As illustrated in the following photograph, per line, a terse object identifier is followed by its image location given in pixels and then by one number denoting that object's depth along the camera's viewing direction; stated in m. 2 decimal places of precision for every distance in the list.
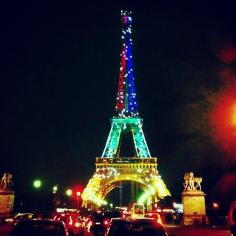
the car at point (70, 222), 20.72
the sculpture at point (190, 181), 39.17
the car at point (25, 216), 25.42
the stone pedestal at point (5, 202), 36.50
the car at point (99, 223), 19.92
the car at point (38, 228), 8.70
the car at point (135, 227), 8.89
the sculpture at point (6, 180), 38.07
